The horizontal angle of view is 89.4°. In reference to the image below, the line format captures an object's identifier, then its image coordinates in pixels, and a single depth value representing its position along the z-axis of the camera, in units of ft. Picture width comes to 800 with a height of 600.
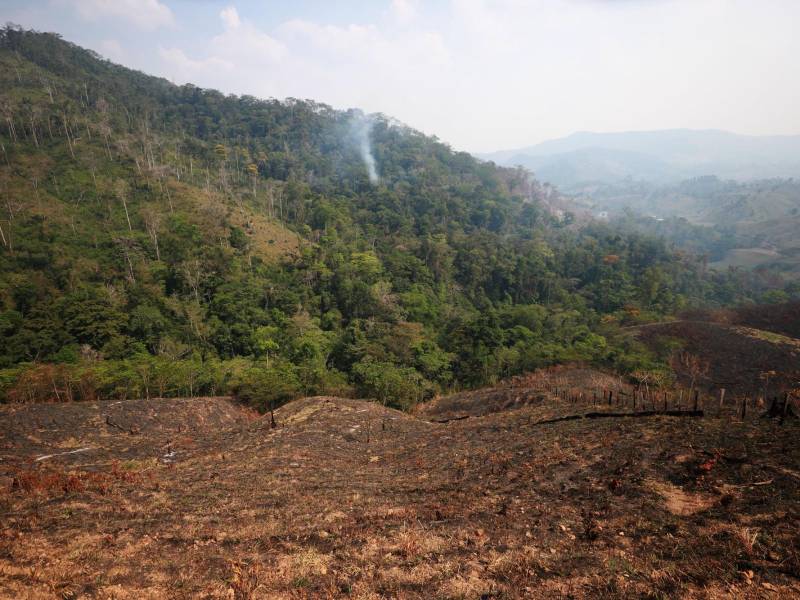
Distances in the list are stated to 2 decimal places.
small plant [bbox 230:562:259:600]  17.83
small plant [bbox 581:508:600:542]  20.67
